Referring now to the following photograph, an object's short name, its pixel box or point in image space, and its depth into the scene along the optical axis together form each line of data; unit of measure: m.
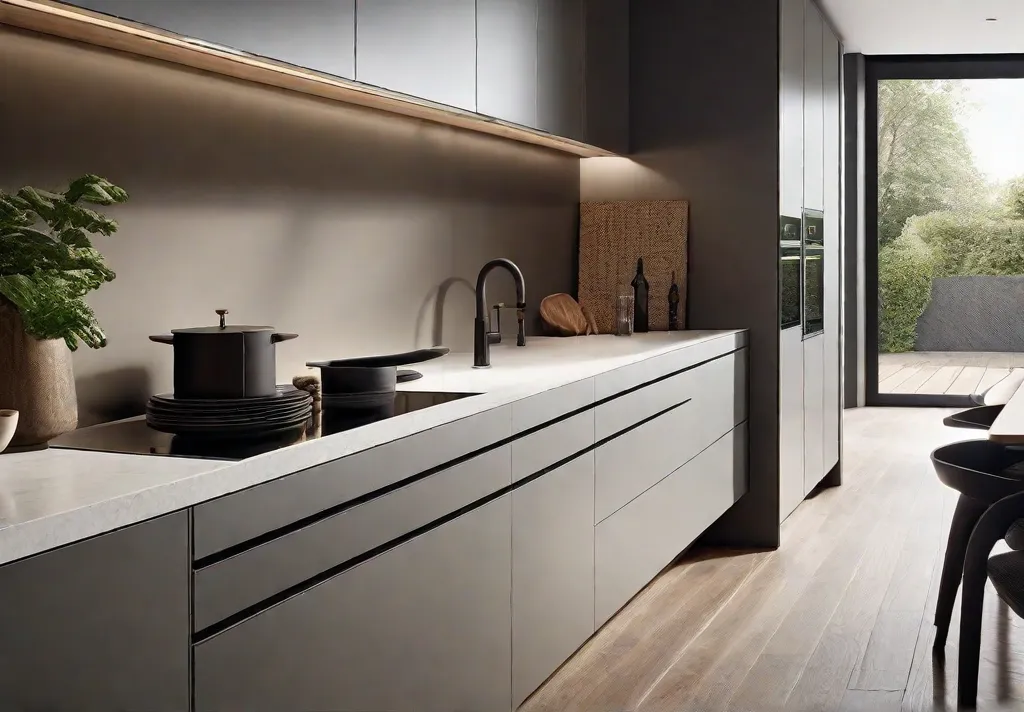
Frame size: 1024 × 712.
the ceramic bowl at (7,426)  1.61
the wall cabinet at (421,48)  2.55
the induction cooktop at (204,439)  1.72
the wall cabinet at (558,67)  3.25
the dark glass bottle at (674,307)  4.52
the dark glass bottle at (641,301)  4.50
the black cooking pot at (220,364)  1.99
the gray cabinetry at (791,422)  4.68
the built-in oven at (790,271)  4.57
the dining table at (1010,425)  2.66
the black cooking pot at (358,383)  2.24
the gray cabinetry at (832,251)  5.62
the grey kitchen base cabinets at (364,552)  1.33
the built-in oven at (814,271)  5.09
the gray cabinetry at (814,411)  5.13
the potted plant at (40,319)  1.67
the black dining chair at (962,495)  2.96
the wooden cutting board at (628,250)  4.55
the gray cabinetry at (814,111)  5.08
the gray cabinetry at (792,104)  4.54
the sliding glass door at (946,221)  8.39
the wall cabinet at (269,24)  1.90
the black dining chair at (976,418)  3.51
